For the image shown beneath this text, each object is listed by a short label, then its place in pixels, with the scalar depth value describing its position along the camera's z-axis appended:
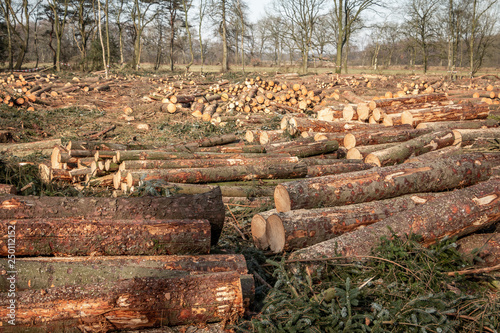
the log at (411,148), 6.30
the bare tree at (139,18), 30.48
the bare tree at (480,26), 27.20
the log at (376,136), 7.30
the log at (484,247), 3.50
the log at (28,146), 7.65
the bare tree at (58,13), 27.00
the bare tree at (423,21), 31.97
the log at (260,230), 3.92
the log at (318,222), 3.54
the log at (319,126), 8.33
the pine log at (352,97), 14.40
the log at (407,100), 10.00
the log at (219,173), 5.18
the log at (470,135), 7.38
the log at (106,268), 2.62
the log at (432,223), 3.31
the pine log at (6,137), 8.61
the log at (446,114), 8.56
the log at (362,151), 6.86
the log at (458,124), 8.20
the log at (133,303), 2.34
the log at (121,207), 3.21
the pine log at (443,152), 6.60
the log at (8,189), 3.91
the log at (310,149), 6.82
